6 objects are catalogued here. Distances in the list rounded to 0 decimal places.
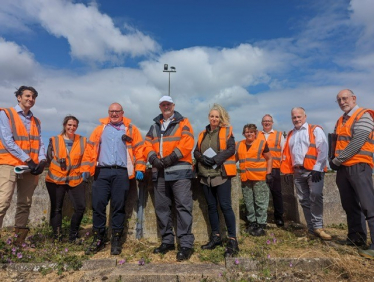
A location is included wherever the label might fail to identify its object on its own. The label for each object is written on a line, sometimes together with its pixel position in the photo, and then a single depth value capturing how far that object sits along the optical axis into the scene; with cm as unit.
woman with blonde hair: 405
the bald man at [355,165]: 381
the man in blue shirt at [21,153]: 396
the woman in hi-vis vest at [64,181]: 458
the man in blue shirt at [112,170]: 417
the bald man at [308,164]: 446
